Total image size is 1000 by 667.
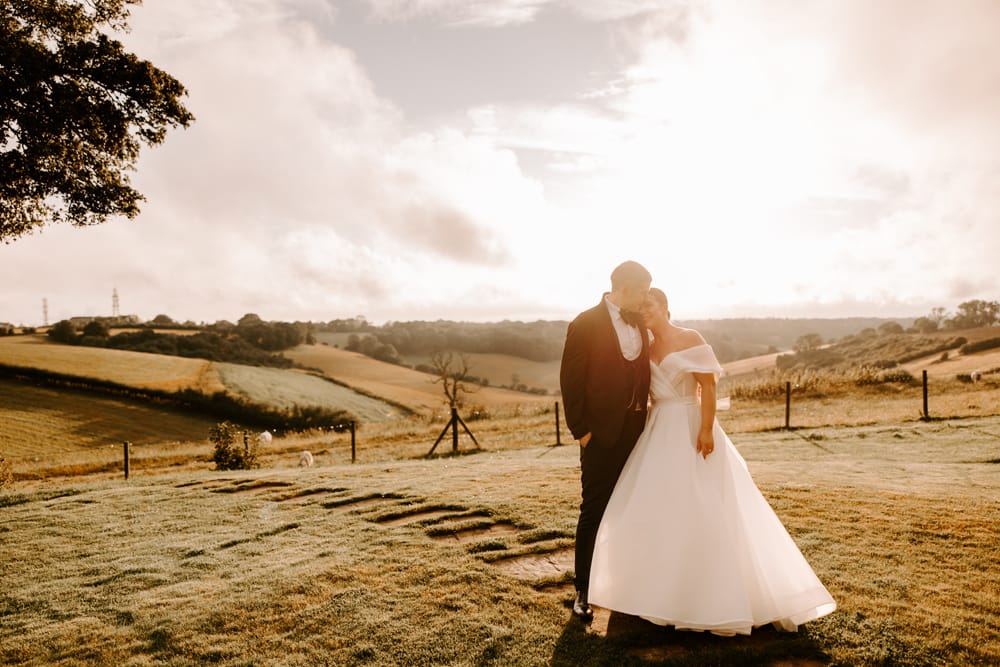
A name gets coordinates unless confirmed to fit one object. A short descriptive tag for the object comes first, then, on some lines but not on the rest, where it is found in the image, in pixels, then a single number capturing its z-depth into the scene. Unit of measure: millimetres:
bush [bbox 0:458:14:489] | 15751
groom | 4836
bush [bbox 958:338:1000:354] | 55625
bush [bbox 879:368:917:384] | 32062
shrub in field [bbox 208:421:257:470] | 18359
